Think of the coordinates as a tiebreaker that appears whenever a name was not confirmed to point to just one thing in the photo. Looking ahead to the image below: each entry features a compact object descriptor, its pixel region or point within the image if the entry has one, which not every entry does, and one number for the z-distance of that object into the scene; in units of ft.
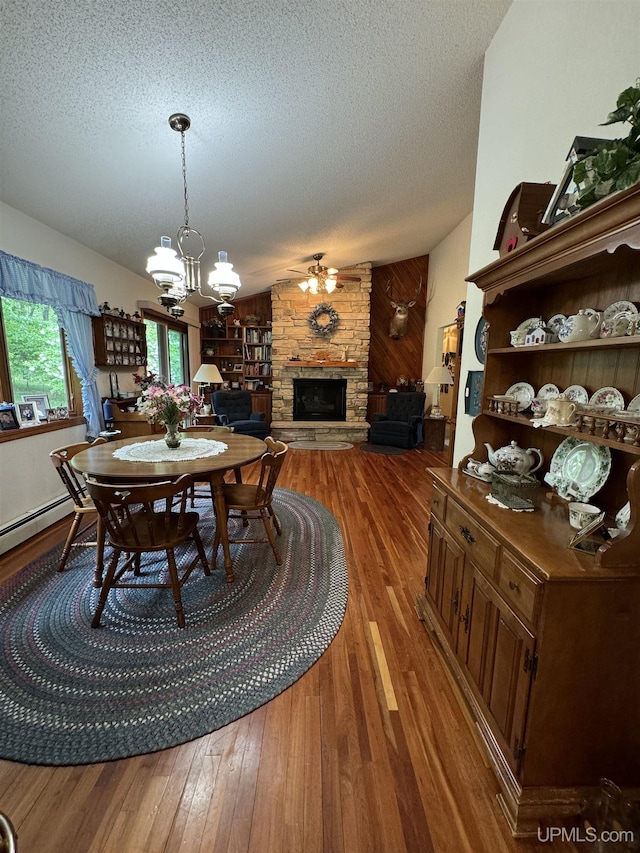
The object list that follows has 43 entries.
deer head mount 21.13
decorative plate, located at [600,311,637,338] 3.43
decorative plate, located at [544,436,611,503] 3.95
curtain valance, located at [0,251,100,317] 8.22
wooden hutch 3.05
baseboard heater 8.30
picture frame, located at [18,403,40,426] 9.31
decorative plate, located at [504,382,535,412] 5.02
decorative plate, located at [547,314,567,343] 4.41
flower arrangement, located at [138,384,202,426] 7.88
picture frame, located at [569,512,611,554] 3.22
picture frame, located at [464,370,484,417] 6.85
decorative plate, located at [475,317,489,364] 6.56
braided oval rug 4.28
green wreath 21.01
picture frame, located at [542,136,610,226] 3.64
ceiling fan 17.49
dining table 6.55
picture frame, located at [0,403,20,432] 8.54
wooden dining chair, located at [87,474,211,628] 5.54
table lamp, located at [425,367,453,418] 17.87
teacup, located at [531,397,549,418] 4.53
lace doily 7.60
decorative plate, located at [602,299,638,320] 3.62
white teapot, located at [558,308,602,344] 3.75
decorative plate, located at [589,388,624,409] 3.78
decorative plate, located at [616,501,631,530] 3.40
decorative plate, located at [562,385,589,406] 4.21
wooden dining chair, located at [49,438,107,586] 7.17
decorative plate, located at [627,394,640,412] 3.47
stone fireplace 21.06
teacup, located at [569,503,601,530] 3.62
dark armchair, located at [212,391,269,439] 18.66
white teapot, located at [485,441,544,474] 4.84
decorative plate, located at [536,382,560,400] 4.64
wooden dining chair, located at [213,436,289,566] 7.41
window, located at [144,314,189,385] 17.03
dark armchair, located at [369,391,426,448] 19.19
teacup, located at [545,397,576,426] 3.80
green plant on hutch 2.93
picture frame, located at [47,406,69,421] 10.43
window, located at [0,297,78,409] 8.93
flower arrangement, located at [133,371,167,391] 12.08
